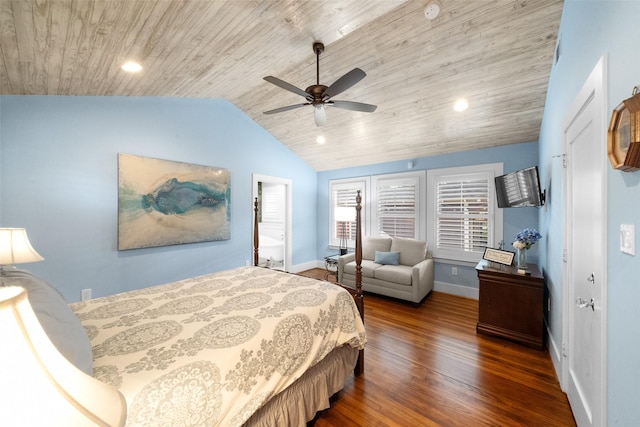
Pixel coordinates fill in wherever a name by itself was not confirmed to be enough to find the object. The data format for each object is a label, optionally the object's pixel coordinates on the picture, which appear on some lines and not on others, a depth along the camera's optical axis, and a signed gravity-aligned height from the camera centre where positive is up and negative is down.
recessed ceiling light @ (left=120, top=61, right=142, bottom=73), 2.31 +1.40
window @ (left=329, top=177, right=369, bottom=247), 5.07 +0.18
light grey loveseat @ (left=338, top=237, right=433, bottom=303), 3.64 -0.88
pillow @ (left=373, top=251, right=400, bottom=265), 4.20 -0.77
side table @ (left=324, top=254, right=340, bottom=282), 4.95 -1.07
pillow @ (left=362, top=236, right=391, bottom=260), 4.57 -0.61
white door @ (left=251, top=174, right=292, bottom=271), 5.36 -0.43
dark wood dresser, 2.55 -0.99
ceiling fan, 2.07 +1.10
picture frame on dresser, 2.92 -0.53
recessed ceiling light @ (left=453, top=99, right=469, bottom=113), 3.06 +1.36
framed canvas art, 3.17 +0.15
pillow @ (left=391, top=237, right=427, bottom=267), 4.15 -0.64
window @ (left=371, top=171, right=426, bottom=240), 4.49 +0.15
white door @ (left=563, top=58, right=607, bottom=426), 1.20 -0.26
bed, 1.04 -0.68
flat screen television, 2.75 +0.29
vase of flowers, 2.74 -0.34
